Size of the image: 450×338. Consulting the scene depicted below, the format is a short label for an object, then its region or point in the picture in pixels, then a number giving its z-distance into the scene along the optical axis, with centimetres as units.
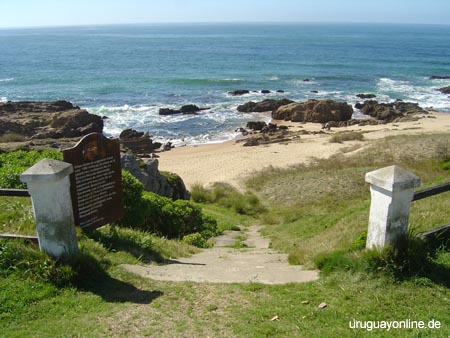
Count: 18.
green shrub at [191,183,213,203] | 1744
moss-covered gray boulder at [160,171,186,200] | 1613
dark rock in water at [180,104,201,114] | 4303
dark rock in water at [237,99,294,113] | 4444
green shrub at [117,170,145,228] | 915
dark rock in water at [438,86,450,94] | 5372
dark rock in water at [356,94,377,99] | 5045
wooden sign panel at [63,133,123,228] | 694
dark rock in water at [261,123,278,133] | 3580
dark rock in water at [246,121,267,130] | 3691
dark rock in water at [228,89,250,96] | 5281
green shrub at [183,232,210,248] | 1041
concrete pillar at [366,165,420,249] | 578
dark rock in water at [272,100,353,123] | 3981
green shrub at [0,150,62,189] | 891
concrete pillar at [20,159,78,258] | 559
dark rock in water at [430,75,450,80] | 6494
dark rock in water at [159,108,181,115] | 4247
